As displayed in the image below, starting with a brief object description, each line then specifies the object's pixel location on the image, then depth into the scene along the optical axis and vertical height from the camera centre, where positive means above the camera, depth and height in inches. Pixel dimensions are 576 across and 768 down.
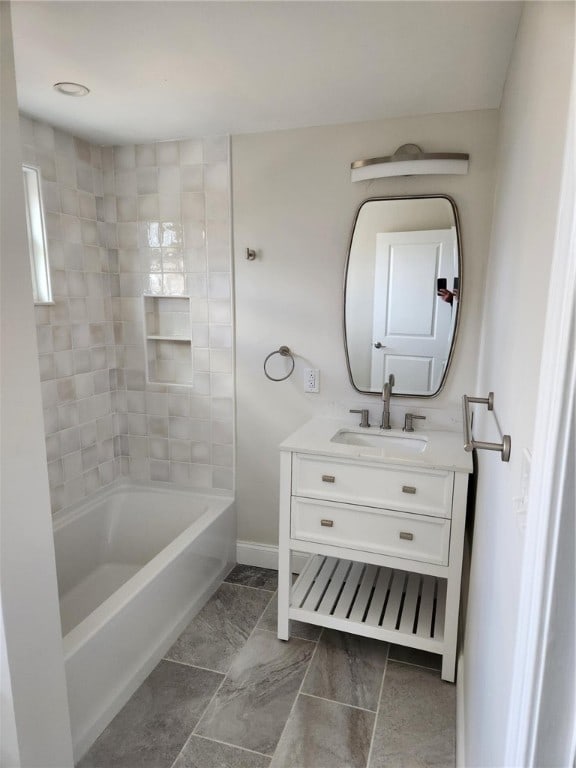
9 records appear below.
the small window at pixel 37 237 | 86.8 +10.8
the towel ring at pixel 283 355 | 96.5 -11.3
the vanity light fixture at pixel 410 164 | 80.6 +22.9
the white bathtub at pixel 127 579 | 64.4 -50.0
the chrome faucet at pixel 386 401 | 86.7 -18.3
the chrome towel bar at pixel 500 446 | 38.3 -12.1
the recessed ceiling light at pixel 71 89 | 71.5 +31.1
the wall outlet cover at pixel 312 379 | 95.9 -15.8
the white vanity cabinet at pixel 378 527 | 71.5 -35.2
